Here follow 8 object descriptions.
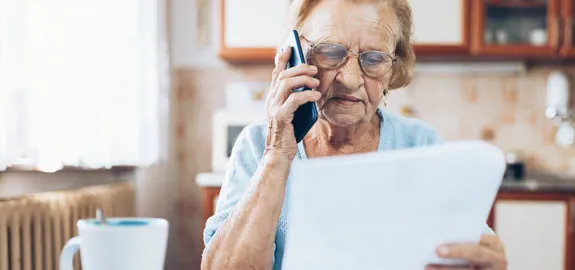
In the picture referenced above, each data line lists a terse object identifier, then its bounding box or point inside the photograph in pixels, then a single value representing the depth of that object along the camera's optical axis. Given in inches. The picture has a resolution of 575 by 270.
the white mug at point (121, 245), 27.2
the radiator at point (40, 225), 62.7
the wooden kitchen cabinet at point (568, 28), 110.6
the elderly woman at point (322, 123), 31.6
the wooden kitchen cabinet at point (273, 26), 109.5
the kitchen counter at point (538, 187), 98.0
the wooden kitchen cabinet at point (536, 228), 98.9
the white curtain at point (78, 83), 67.7
